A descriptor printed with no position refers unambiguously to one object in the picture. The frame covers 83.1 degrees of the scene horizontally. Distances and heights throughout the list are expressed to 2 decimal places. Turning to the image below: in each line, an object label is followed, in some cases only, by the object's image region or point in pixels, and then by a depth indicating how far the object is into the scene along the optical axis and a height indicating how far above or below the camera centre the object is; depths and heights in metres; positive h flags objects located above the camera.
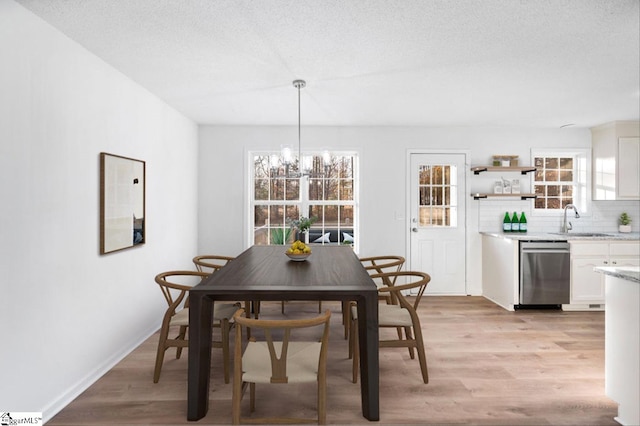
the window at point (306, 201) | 5.30 +0.14
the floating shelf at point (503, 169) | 4.97 +0.58
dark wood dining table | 2.12 -0.58
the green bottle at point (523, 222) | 5.10 -0.16
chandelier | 3.22 +0.46
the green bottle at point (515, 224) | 5.11 -0.19
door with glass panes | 5.22 -0.40
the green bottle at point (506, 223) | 5.12 -0.18
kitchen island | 2.05 -0.78
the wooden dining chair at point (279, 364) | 1.76 -0.85
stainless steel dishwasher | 4.43 -0.77
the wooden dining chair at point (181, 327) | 2.58 -0.86
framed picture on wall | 2.85 +0.06
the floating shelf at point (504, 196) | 5.00 +0.20
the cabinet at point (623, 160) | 4.79 +0.69
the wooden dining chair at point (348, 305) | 3.26 -0.87
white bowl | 3.21 -0.41
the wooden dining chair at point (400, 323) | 2.58 -0.83
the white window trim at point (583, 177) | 5.18 +0.48
